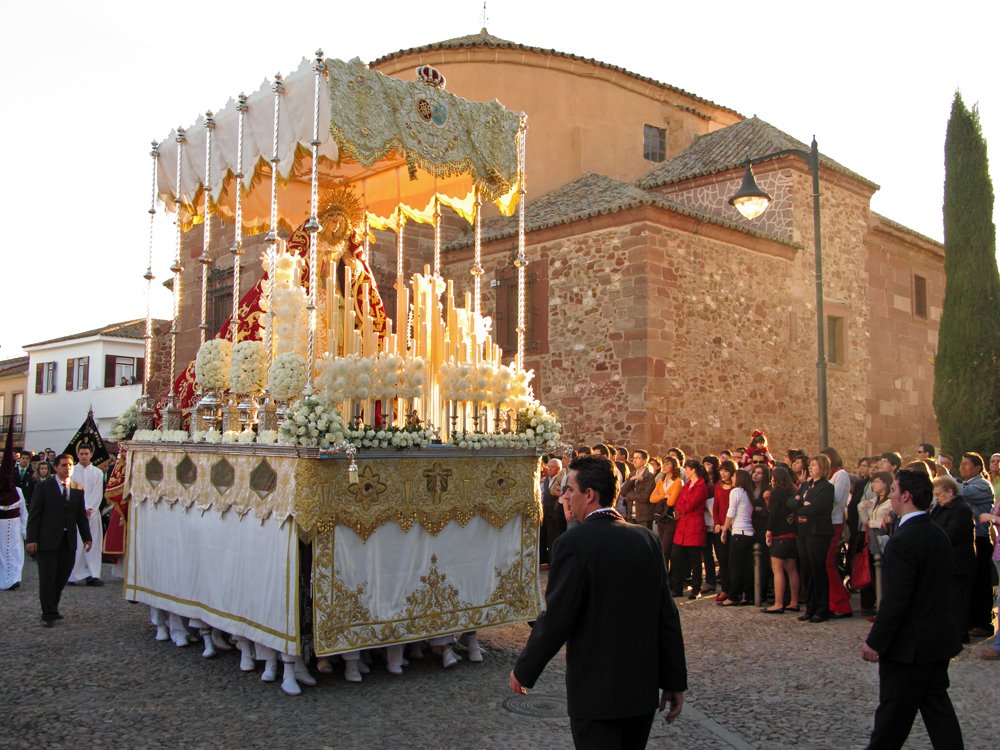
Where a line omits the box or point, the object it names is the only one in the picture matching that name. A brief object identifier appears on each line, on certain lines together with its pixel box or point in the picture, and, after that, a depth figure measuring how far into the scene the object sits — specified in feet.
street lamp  39.29
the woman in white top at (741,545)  34.76
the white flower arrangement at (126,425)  30.78
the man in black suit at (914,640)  15.08
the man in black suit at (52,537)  30.32
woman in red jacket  36.27
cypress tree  63.31
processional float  22.25
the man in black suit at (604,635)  11.69
